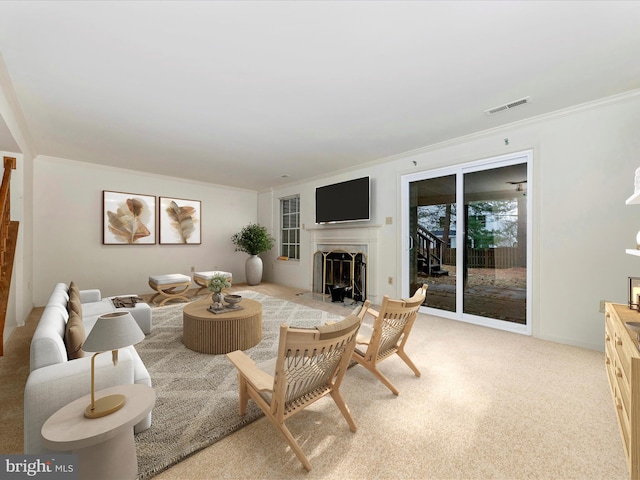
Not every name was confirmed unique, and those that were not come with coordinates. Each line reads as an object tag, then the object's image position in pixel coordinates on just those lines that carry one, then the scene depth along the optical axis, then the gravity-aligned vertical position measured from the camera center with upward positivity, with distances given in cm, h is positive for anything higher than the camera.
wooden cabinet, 125 -76
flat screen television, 509 +75
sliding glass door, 358 +0
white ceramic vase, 691 -76
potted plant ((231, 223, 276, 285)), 690 -19
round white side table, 110 -79
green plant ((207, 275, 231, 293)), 324 -52
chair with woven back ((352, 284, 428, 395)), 201 -73
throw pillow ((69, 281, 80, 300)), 276 -53
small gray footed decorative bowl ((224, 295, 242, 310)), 323 -72
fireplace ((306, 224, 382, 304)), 507 -39
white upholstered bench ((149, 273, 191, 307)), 482 -81
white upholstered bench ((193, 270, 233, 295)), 545 -75
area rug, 153 -115
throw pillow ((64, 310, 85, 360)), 173 -64
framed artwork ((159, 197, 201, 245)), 613 +42
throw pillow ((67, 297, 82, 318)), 230 -58
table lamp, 124 -46
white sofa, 133 -72
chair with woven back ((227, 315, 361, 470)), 135 -75
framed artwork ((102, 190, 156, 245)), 543 +43
